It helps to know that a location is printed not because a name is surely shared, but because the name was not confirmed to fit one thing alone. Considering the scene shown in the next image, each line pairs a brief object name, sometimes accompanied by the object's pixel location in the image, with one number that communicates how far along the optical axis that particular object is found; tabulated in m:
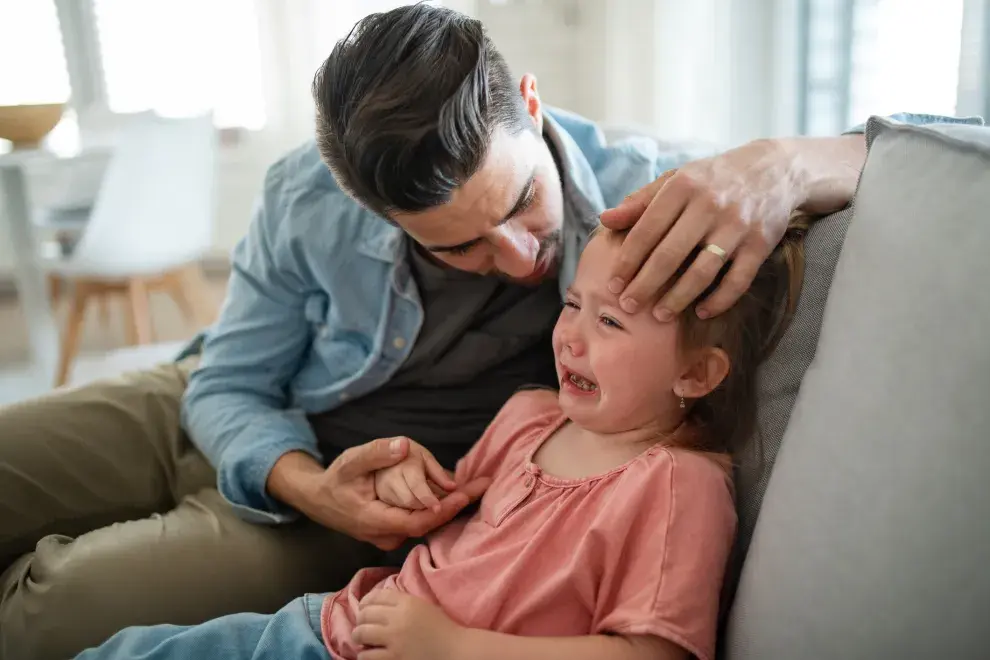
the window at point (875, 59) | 1.98
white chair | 2.96
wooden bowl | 2.62
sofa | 0.57
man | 0.87
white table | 2.64
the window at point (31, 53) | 4.36
